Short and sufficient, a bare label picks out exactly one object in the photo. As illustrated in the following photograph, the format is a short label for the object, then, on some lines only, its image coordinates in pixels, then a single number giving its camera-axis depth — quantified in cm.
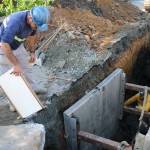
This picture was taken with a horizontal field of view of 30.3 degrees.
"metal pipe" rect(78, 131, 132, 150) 460
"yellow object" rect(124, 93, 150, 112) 638
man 421
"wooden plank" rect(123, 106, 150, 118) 623
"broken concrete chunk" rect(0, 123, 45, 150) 348
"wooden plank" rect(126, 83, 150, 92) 630
